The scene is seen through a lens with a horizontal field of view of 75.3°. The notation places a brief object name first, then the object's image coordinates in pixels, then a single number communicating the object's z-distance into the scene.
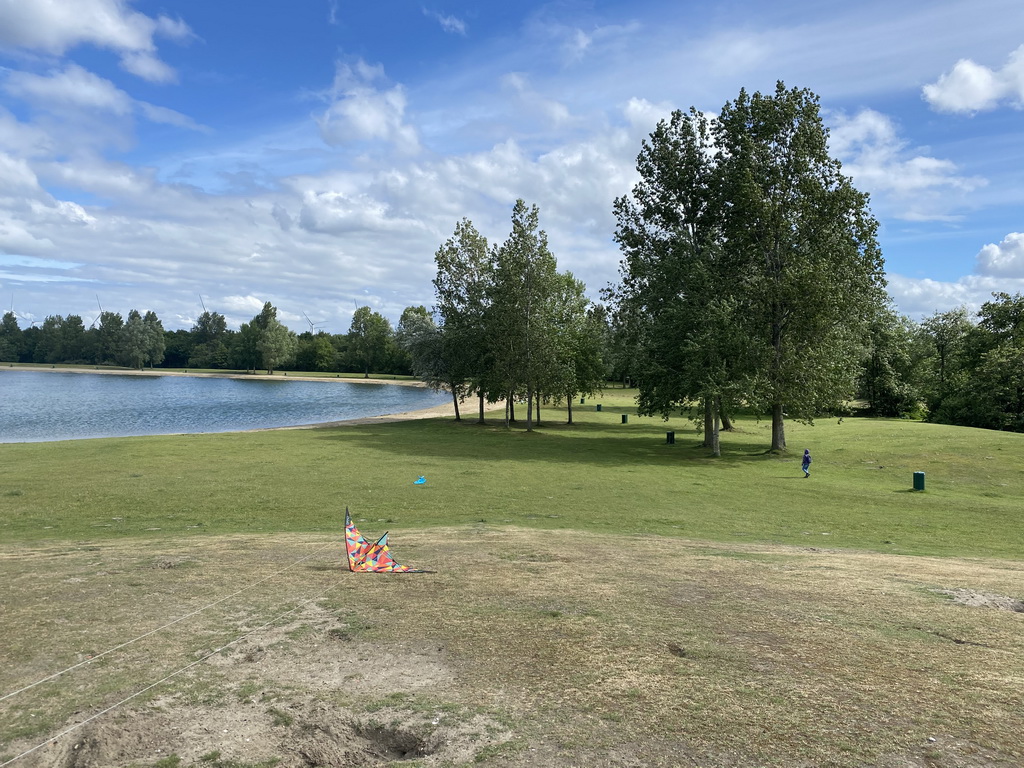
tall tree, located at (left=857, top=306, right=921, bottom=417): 71.31
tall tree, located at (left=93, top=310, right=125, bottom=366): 180.50
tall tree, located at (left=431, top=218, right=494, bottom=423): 56.47
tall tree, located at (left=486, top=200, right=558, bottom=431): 52.53
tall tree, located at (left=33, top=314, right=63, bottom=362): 193.75
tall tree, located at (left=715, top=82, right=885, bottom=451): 38.88
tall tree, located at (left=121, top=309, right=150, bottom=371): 174.38
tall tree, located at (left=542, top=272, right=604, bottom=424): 53.78
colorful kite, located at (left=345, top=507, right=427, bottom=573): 12.34
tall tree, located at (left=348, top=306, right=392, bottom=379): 172.75
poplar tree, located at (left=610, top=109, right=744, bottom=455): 39.06
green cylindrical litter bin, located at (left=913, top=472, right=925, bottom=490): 29.22
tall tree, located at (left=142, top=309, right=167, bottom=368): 178.12
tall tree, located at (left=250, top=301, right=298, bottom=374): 166.75
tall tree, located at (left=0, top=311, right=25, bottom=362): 197.38
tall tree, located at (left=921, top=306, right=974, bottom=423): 68.00
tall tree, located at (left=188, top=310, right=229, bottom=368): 190.38
